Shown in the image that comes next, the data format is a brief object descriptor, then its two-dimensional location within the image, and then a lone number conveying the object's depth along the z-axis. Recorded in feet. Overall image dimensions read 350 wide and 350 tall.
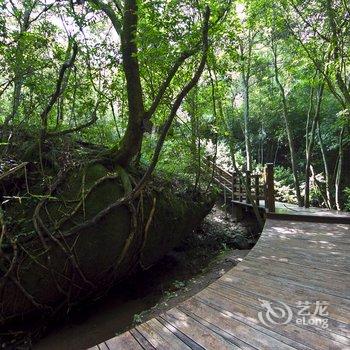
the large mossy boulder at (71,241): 14.21
